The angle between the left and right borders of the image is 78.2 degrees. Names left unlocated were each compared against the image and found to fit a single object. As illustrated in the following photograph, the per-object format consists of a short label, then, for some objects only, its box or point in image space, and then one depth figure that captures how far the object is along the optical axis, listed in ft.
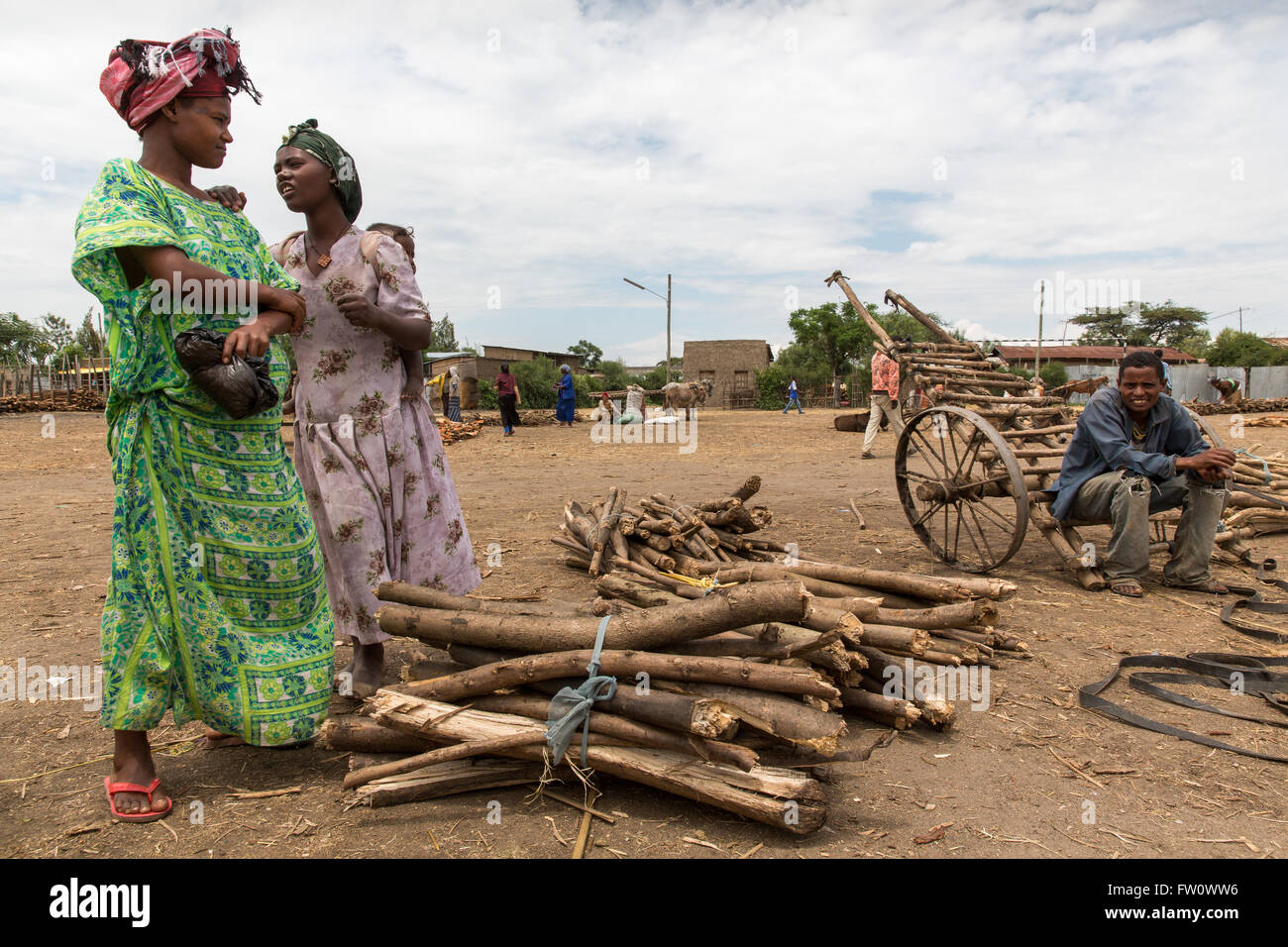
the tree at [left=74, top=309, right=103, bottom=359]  111.88
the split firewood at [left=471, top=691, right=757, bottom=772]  6.96
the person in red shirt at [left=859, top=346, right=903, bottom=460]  37.35
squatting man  15.19
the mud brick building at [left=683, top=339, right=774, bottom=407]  149.28
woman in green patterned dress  7.15
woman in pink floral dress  9.49
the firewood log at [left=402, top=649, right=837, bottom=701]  7.22
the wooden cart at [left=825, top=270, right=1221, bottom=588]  16.19
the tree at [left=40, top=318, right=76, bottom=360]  149.48
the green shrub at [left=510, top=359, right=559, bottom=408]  99.76
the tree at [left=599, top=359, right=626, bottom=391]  140.57
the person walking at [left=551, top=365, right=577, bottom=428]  70.69
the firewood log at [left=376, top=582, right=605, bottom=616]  9.11
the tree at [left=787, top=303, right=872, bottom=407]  126.93
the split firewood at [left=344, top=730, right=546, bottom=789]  7.30
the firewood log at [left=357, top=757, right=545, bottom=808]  7.46
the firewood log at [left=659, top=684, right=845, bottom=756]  6.91
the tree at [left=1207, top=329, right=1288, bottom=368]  129.08
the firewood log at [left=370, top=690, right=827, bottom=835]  6.66
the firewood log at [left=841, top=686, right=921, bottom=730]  9.00
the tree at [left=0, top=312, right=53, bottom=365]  134.00
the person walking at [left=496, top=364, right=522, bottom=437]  62.49
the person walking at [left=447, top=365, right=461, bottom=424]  69.10
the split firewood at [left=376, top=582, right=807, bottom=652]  7.41
